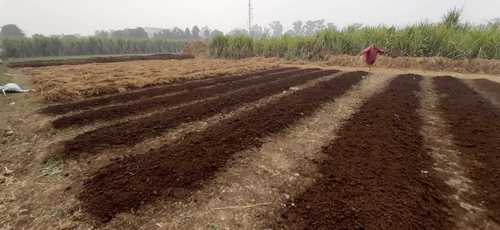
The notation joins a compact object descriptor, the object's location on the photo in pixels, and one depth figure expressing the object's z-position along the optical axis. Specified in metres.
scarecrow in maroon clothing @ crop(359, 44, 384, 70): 9.85
